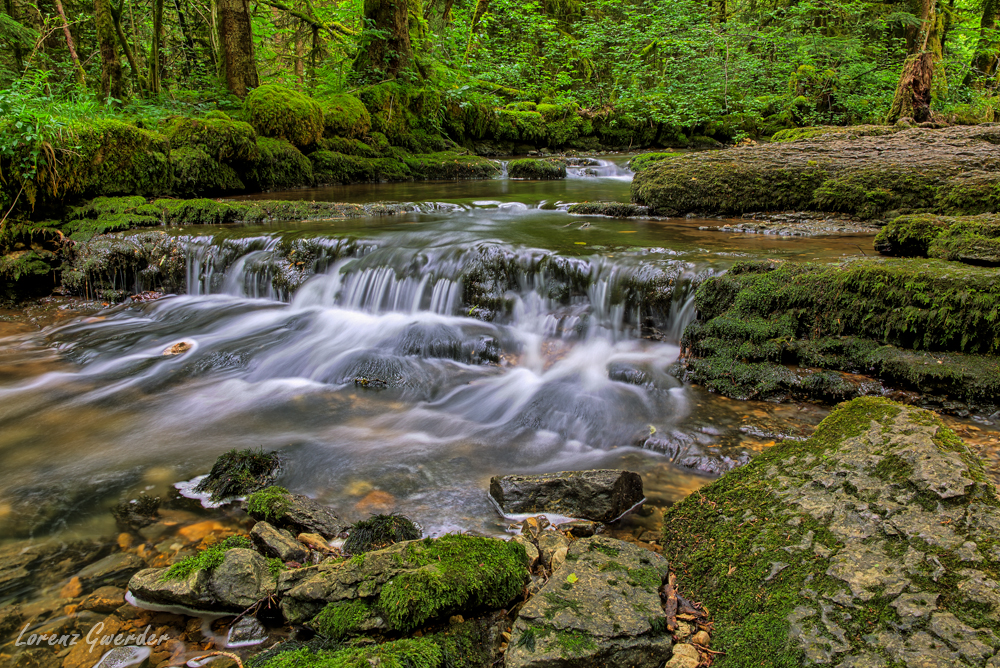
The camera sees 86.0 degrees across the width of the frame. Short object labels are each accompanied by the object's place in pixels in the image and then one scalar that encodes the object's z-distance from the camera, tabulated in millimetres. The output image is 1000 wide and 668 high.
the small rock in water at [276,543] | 2547
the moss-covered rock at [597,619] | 1794
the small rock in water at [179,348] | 5762
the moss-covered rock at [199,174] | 9594
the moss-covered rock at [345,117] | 13297
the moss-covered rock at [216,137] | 9953
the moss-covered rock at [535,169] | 13711
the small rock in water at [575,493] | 2961
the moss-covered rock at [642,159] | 11771
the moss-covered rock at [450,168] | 14266
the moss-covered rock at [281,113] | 11781
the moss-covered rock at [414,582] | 1991
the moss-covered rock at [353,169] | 12773
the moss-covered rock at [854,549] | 1567
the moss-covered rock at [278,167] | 11359
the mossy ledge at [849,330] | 3777
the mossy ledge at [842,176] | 6676
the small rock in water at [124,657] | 2064
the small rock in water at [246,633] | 2135
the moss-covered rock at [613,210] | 8750
